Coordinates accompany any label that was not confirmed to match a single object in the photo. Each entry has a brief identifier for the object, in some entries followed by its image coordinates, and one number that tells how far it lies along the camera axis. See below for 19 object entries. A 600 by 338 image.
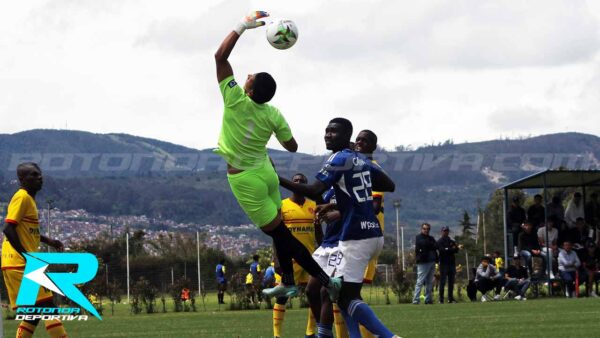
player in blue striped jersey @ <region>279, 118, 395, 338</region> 11.20
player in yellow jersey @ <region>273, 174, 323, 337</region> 15.57
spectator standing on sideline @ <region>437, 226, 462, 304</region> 33.53
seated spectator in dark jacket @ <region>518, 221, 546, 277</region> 33.25
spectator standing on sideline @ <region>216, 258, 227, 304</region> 39.78
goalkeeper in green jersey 11.98
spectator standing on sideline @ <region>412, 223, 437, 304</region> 33.16
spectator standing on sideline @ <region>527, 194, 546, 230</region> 33.50
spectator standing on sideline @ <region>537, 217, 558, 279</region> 32.91
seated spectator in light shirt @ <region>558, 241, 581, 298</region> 32.09
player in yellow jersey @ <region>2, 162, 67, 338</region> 12.87
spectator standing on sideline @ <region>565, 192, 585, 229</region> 34.16
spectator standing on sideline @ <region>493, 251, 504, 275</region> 41.44
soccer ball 12.66
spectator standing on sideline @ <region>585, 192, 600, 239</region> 34.16
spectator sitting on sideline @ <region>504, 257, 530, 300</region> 33.47
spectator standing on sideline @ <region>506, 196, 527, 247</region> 33.72
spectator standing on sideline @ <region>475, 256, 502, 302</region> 33.88
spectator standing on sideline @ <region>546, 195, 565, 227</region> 34.03
